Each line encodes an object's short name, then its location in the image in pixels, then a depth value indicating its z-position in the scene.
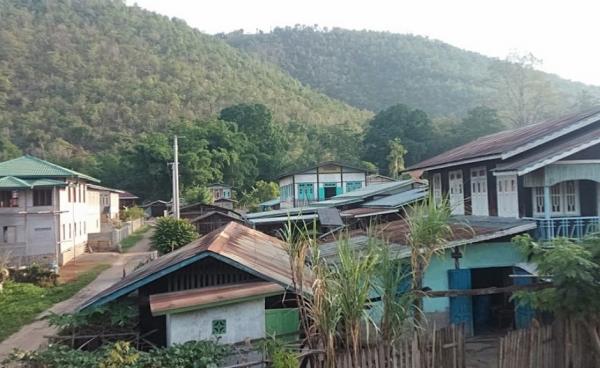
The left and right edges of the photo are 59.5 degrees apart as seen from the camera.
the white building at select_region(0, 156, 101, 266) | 28.28
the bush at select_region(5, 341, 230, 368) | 7.89
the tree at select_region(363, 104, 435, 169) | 58.41
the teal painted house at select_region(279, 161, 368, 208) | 37.34
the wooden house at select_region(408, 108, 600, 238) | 14.05
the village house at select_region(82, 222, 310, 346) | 8.91
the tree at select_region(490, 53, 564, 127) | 55.28
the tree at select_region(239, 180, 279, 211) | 55.47
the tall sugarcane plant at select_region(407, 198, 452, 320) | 7.99
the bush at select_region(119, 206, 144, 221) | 49.86
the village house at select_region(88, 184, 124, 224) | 45.94
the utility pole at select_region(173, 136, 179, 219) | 31.22
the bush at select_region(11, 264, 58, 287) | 23.19
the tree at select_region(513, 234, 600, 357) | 8.04
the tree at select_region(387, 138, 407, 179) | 54.39
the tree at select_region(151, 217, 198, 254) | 28.72
